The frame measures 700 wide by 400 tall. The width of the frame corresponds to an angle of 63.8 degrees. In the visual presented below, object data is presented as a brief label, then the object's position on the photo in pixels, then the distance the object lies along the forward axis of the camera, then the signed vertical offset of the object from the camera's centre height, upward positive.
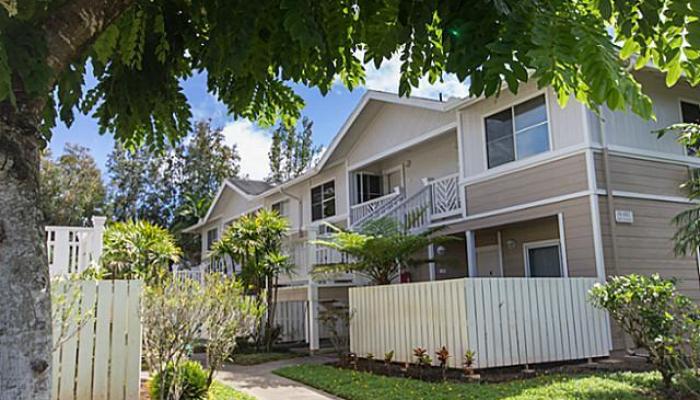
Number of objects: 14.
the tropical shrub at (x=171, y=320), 7.36 -0.27
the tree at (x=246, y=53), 2.40 +1.27
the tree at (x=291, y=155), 42.78 +10.62
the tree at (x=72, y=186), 34.34 +7.26
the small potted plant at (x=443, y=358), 9.84 -1.14
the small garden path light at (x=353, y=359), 11.70 -1.36
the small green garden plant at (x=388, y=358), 11.17 -1.28
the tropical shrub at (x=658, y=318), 7.73 -0.45
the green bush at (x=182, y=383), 7.53 -1.14
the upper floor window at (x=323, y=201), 22.37 +3.80
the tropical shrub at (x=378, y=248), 13.69 +1.11
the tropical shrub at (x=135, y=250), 13.77 +1.29
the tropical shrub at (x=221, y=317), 7.80 -0.27
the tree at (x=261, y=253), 15.38 +1.21
